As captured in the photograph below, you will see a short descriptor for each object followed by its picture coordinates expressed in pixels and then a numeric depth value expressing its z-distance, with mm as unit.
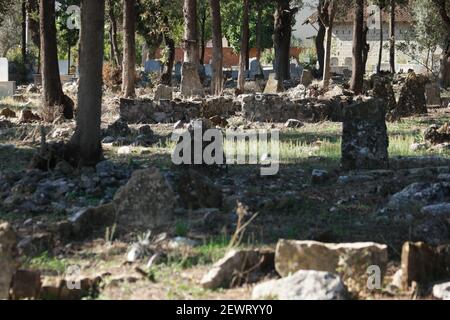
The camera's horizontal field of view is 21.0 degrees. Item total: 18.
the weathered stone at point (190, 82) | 40015
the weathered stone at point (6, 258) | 9063
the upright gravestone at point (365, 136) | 19178
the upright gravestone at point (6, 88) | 50064
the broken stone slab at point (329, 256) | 9606
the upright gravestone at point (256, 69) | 75442
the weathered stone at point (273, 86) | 48912
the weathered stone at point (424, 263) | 9612
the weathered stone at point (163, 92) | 37253
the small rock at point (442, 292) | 9134
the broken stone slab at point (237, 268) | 9537
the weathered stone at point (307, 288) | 8430
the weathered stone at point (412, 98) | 34275
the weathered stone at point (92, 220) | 12470
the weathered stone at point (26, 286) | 9001
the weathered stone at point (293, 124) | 30255
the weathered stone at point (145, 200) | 12989
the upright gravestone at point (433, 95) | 40291
